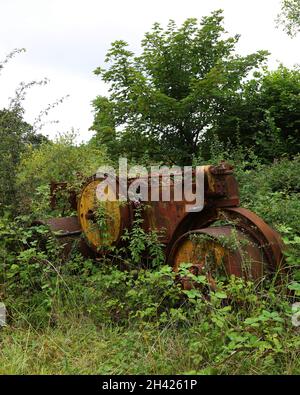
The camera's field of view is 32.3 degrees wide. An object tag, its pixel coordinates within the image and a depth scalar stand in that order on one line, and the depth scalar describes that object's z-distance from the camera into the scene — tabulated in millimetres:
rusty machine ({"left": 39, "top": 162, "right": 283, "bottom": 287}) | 4301
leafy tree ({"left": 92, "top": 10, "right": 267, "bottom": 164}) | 10820
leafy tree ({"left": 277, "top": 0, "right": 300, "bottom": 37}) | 21484
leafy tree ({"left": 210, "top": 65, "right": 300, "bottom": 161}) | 10693
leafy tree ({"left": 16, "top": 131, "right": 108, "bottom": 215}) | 5820
